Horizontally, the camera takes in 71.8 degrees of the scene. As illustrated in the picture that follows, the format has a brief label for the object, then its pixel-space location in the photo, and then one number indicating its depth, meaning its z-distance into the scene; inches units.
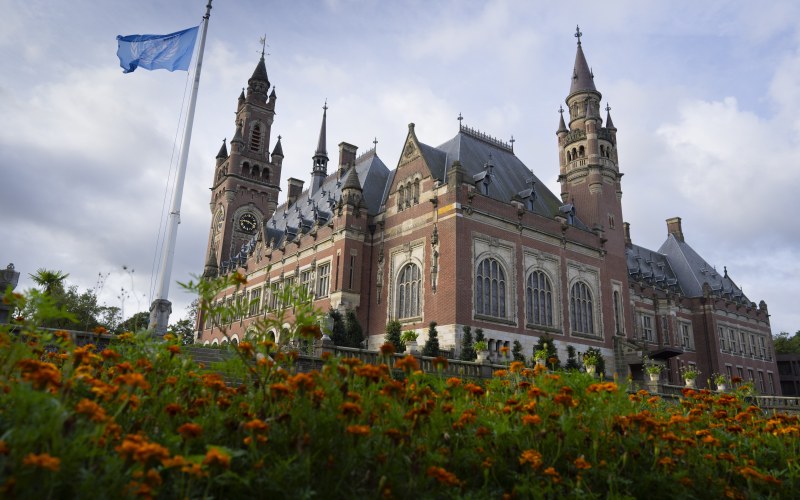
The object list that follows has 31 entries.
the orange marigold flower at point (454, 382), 297.4
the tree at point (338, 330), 1357.0
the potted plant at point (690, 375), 1081.4
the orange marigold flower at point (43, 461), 132.6
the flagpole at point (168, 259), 770.8
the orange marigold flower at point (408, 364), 241.5
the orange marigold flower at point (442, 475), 186.1
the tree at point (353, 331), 1380.4
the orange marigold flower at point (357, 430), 190.2
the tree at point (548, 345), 1357.0
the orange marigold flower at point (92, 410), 159.9
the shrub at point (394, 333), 1280.4
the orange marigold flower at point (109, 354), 234.5
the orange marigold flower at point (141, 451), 144.2
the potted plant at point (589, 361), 1104.2
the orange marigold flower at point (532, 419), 227.2
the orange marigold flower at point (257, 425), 181.8
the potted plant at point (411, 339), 1067.7
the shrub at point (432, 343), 1209.2
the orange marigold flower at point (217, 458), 151.8
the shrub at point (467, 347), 1197.7
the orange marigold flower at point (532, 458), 208.9
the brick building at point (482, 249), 1326.3
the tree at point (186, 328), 2326.4
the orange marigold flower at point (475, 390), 258.5
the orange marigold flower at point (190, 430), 171.3
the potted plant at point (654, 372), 1059.3
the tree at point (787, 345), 3395.7
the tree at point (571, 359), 1398.9
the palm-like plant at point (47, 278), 473.1
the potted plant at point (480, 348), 987.3
